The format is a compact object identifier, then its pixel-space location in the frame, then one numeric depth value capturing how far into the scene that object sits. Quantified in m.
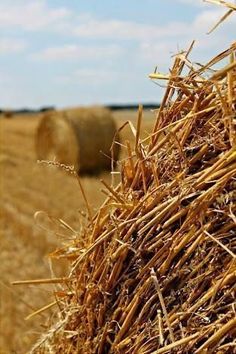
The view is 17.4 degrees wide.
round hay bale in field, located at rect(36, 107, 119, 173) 15.66
